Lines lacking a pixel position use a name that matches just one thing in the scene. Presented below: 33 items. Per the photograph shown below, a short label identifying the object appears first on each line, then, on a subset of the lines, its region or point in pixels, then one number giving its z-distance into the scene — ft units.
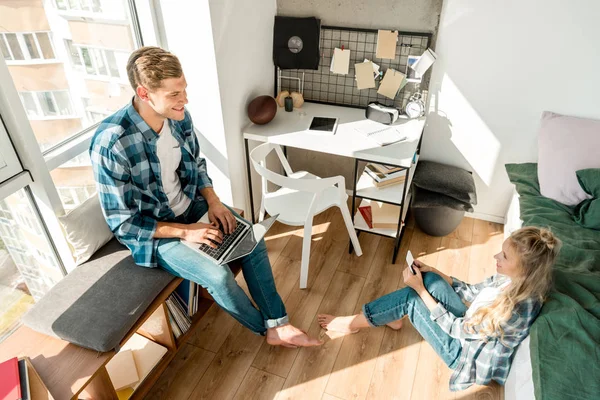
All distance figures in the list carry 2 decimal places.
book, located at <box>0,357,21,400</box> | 4.25
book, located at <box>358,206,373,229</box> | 7.90
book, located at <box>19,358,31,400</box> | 4.33
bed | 4.46
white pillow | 5.56
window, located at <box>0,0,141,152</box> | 5.31
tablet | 7.67
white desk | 7.02
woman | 4.79
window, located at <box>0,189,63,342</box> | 5.60
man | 5.24
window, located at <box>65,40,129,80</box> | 6.16
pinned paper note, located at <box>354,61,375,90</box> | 7.97
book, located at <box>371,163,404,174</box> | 7.68
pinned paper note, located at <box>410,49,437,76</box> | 7.49
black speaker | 7.98
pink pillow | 6.87
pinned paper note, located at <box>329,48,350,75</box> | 7.99
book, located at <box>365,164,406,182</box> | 7.55
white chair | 6.36
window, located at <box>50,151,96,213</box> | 6.17
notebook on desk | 7.31
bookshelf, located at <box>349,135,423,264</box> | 7.32
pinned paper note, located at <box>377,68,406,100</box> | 7.88
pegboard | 7.70
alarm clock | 7.89
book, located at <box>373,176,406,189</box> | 7.55
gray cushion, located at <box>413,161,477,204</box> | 7.78
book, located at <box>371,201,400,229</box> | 7.82
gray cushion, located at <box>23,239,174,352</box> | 4.90
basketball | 7.57
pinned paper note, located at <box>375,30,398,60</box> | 7.59
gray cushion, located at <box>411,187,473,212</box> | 7.77
